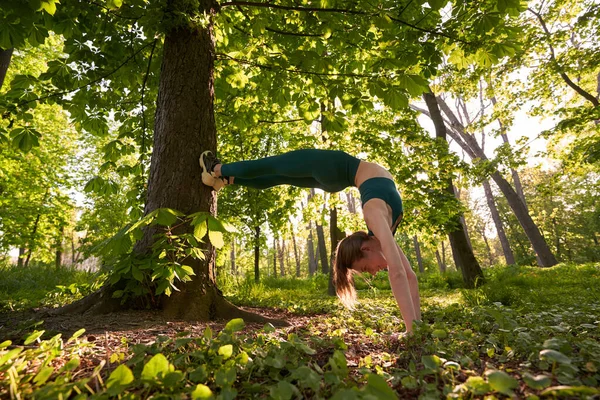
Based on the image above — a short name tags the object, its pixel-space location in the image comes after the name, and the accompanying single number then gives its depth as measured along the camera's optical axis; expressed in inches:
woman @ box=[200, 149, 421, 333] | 114.3
